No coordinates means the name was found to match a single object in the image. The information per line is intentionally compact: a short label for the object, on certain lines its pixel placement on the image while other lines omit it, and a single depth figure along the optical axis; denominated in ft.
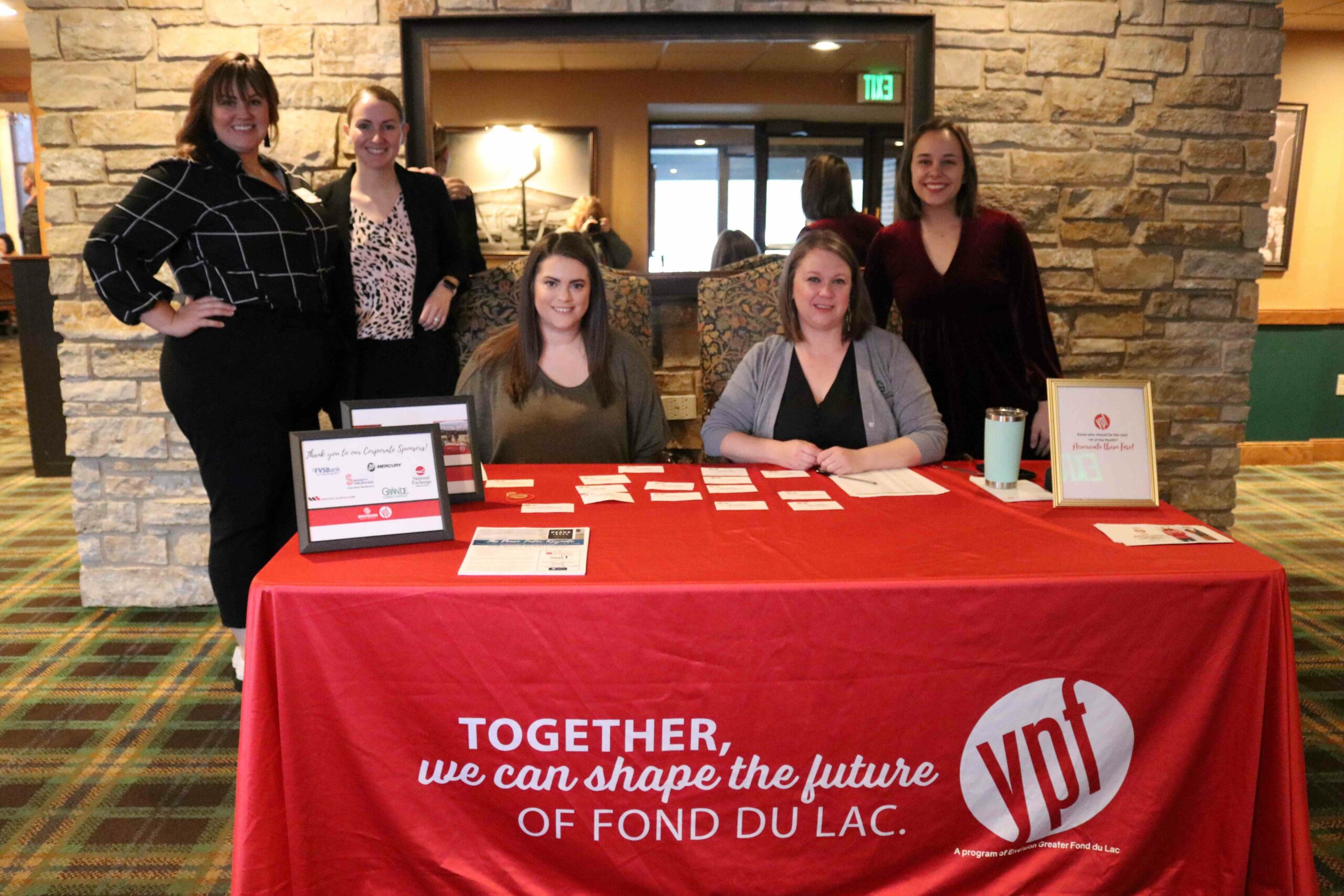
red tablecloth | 4.19
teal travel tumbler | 5.69
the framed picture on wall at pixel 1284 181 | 15.87
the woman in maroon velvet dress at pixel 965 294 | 8.11
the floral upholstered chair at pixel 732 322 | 8.99
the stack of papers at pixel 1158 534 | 4.75
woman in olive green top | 7.16
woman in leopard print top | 7.97
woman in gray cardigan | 6.99
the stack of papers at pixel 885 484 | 5.79
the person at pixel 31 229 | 19.56
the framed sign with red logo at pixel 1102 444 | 5.33
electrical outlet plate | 10.07
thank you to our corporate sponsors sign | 4.62
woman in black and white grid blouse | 6.90
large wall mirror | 9.30
